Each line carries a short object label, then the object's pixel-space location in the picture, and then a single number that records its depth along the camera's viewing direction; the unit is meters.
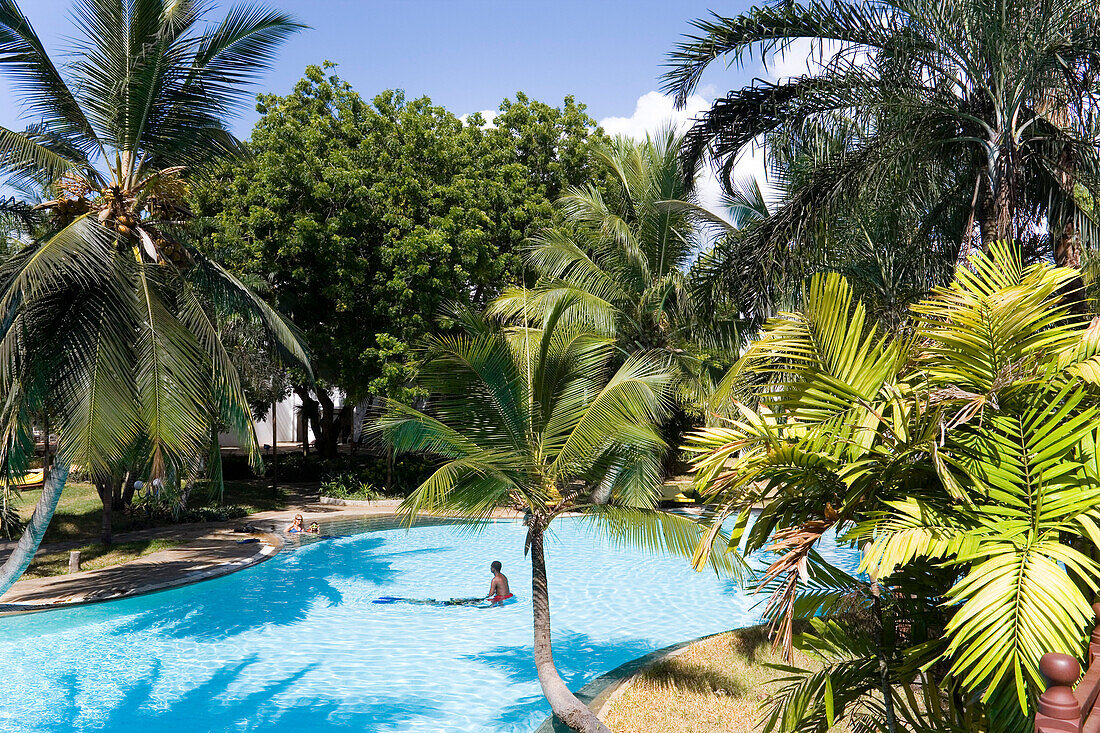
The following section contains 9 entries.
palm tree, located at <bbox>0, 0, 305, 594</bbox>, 8.01
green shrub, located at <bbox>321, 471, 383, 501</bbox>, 22.17
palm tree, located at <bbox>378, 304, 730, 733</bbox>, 7.47
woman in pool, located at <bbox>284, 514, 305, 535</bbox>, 17.39
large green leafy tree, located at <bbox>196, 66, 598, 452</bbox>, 19.88
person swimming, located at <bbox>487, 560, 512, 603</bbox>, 12.88
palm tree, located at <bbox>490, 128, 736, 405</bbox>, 17.45
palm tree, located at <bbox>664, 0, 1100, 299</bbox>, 6.32
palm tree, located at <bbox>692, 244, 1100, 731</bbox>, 3.02
